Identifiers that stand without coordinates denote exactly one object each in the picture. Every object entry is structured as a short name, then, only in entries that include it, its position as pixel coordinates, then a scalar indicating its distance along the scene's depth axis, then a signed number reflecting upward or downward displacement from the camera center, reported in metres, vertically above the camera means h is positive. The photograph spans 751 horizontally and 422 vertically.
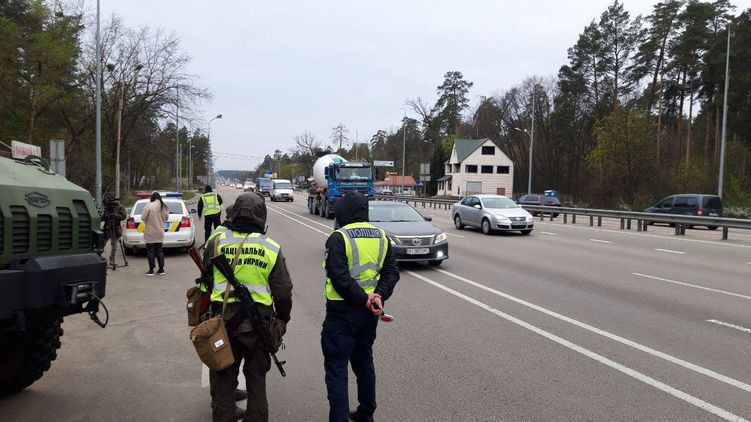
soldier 3.87 -0.80
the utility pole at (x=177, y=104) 37.88 +5.35
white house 80.88 +3.38
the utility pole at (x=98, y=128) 22.80 +2.17
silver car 20.30 -0.91
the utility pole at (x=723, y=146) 28.62 +2.66
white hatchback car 13.98 -1.24
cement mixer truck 28.77 +0.40
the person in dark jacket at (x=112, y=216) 12.05 -0.80
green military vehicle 3.80 -0.62
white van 57.88 -0.62
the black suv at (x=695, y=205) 25.05 -0.40
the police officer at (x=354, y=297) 3.96 -0.80
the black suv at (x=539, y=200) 39.82 -0.58
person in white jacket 11.30 -0.97
